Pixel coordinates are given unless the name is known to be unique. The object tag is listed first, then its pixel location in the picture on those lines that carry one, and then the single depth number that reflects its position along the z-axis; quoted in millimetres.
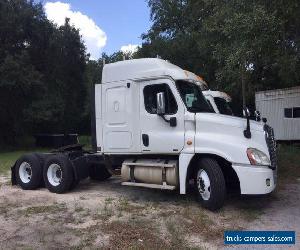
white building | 13459
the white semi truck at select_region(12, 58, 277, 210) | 4802
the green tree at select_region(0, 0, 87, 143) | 16462
